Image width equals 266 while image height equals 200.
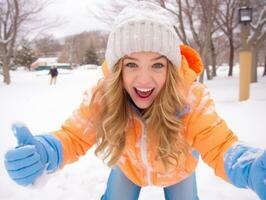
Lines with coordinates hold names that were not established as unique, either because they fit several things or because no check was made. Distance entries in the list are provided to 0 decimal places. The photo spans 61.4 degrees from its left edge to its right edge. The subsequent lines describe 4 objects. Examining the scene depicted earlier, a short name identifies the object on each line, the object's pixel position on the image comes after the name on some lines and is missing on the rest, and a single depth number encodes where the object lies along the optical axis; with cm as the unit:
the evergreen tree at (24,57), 3864
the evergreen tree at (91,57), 4510
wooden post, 590
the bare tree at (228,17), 1391
